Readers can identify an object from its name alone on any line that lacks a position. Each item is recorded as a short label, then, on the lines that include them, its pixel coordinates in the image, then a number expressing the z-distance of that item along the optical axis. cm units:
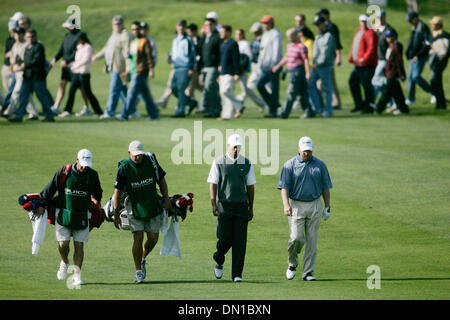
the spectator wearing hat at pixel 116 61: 2600
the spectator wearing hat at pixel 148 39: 2628
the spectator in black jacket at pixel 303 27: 2660
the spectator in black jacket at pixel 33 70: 2459
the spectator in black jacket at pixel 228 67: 2547
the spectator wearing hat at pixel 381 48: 2714
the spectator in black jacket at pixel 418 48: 2808
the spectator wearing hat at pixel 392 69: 2636
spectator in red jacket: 2691
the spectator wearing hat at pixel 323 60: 2642
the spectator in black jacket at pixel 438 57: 2775
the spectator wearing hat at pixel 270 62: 2652
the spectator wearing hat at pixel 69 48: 2632
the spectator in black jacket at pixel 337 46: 2700
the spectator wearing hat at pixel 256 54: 2788
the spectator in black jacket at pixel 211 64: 2620
